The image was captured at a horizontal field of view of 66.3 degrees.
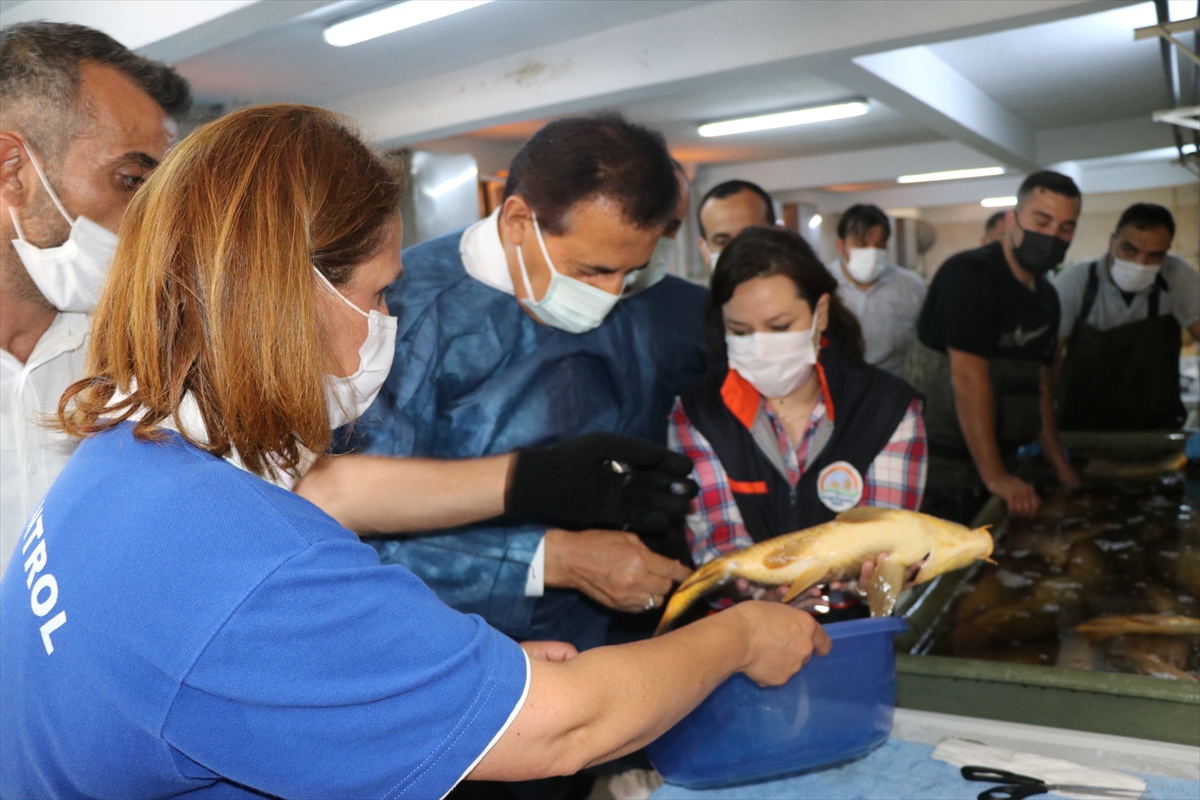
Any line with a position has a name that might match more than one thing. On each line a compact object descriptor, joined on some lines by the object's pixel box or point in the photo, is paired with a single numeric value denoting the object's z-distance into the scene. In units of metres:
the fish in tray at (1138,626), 2.32
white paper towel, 1.40
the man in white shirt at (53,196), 1.56
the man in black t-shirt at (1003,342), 3.72
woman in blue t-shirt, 0.79
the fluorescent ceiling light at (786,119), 7.94
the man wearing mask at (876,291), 4.89
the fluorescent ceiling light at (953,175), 10.99
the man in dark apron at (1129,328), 4.35
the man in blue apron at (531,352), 1.85
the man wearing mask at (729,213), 3.56
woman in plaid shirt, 2.13
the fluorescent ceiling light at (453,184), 7.63
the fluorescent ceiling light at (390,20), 4.35
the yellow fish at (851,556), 1.78
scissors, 1.37
